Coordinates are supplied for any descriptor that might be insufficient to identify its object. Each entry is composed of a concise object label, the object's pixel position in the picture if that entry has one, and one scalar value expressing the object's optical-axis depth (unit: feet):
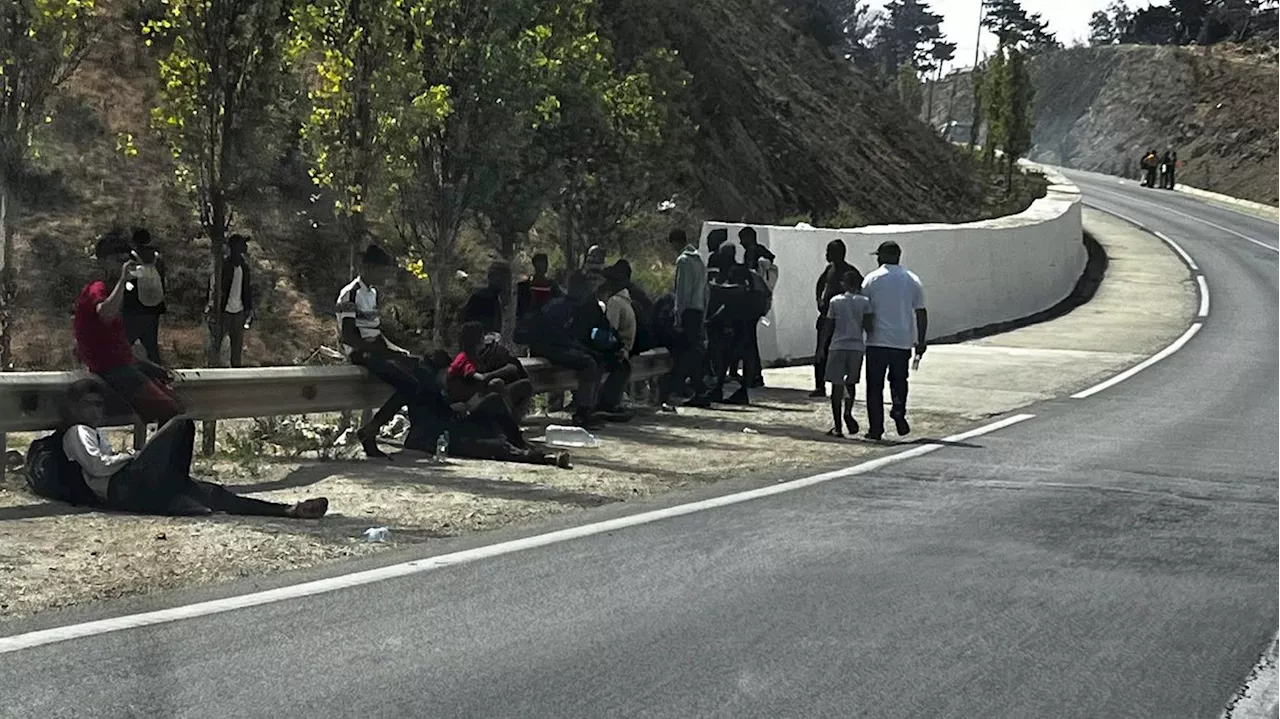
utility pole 258.20
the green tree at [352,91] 56.85
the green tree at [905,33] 444.96
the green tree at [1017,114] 224.74
